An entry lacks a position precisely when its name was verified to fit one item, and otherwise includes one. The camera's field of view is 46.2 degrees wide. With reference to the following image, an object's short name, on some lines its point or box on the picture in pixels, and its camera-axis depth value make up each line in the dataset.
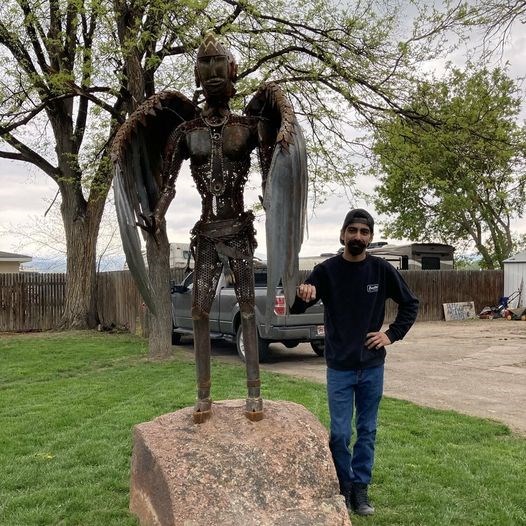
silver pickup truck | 10.47
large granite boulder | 3.38
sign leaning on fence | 22.06
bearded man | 3.99
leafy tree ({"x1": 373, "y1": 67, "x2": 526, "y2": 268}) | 11.72
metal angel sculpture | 3.87
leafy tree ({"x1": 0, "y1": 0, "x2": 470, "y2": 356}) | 9.97
